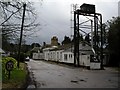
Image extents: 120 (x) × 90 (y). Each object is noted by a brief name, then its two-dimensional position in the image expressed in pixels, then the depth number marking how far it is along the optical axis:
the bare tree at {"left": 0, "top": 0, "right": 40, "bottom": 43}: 4.98
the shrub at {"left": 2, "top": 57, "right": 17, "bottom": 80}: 7.00
